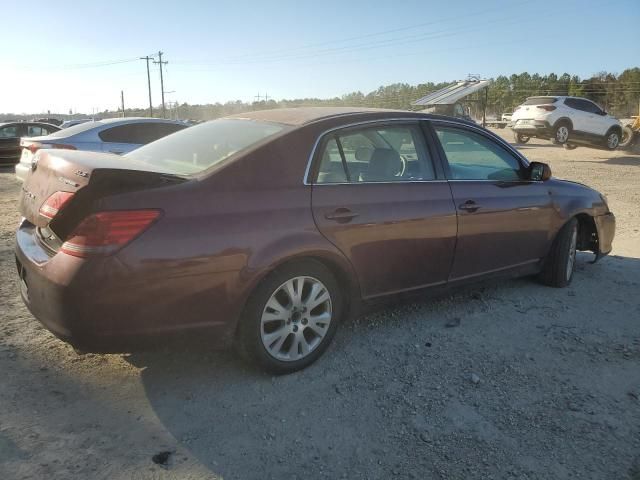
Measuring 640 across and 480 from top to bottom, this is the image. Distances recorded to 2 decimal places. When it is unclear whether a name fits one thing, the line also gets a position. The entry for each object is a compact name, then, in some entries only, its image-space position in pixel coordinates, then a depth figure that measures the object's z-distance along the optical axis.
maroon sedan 2.60
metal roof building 25.88
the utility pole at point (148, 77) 77.44
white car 18.94
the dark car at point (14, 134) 17.16
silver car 8.71
